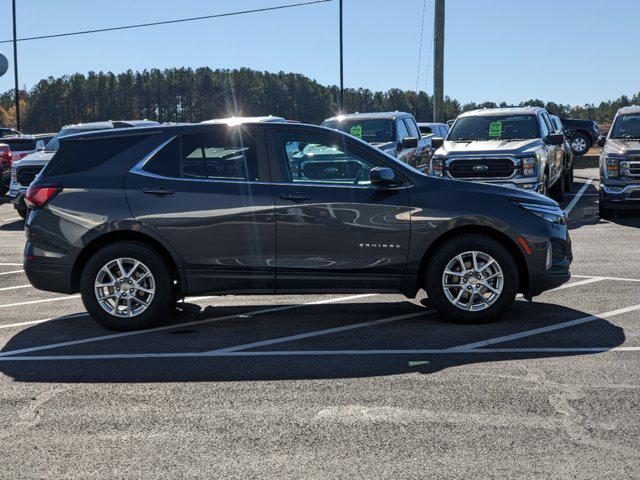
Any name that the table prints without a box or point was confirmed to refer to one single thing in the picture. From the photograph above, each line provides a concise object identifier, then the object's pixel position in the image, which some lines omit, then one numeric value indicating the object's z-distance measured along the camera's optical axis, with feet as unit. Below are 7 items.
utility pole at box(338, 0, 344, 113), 143.44
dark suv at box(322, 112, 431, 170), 62.44
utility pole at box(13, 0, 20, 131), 151.64
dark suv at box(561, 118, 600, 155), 115.34
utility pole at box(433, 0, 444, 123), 89.51
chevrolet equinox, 26.96
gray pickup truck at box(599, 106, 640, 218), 56.70
